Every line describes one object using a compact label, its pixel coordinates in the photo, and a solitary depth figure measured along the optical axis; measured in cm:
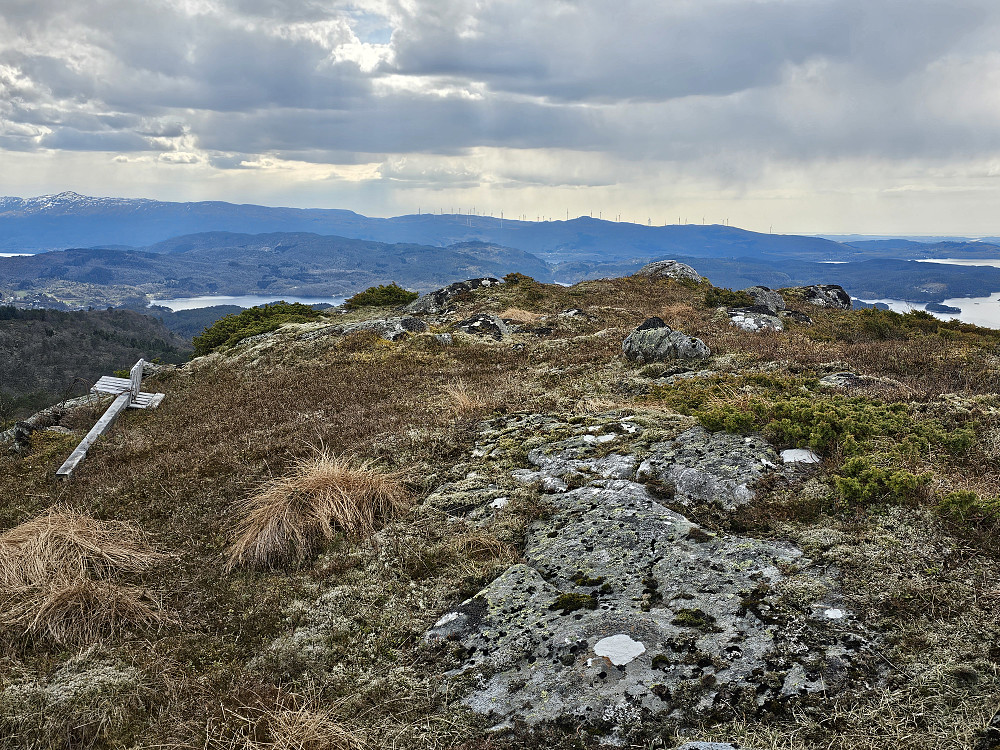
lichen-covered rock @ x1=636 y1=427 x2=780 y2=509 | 694
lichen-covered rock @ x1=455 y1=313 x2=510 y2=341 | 2322
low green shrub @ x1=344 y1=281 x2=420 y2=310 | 3516
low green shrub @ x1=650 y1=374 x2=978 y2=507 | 605
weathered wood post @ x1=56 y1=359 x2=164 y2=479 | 1436
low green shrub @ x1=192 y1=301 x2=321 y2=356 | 2697
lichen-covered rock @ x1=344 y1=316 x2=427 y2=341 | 2297
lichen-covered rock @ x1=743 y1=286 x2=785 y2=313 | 2809
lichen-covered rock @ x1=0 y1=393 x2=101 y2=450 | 1466
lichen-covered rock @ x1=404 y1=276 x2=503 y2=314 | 3148
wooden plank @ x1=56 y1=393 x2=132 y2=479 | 1129
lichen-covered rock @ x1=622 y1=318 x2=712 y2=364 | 1501
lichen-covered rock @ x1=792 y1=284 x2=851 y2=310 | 3557
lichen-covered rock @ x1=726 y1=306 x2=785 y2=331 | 2262
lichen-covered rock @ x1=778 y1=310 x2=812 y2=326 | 2539
